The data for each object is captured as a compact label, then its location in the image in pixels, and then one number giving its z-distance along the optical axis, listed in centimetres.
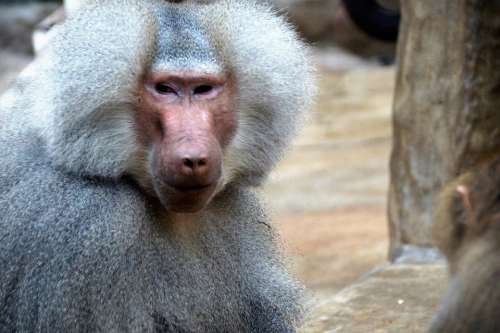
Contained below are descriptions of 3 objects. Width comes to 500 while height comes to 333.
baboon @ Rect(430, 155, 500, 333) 457
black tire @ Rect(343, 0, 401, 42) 1373
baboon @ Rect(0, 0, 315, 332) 583
